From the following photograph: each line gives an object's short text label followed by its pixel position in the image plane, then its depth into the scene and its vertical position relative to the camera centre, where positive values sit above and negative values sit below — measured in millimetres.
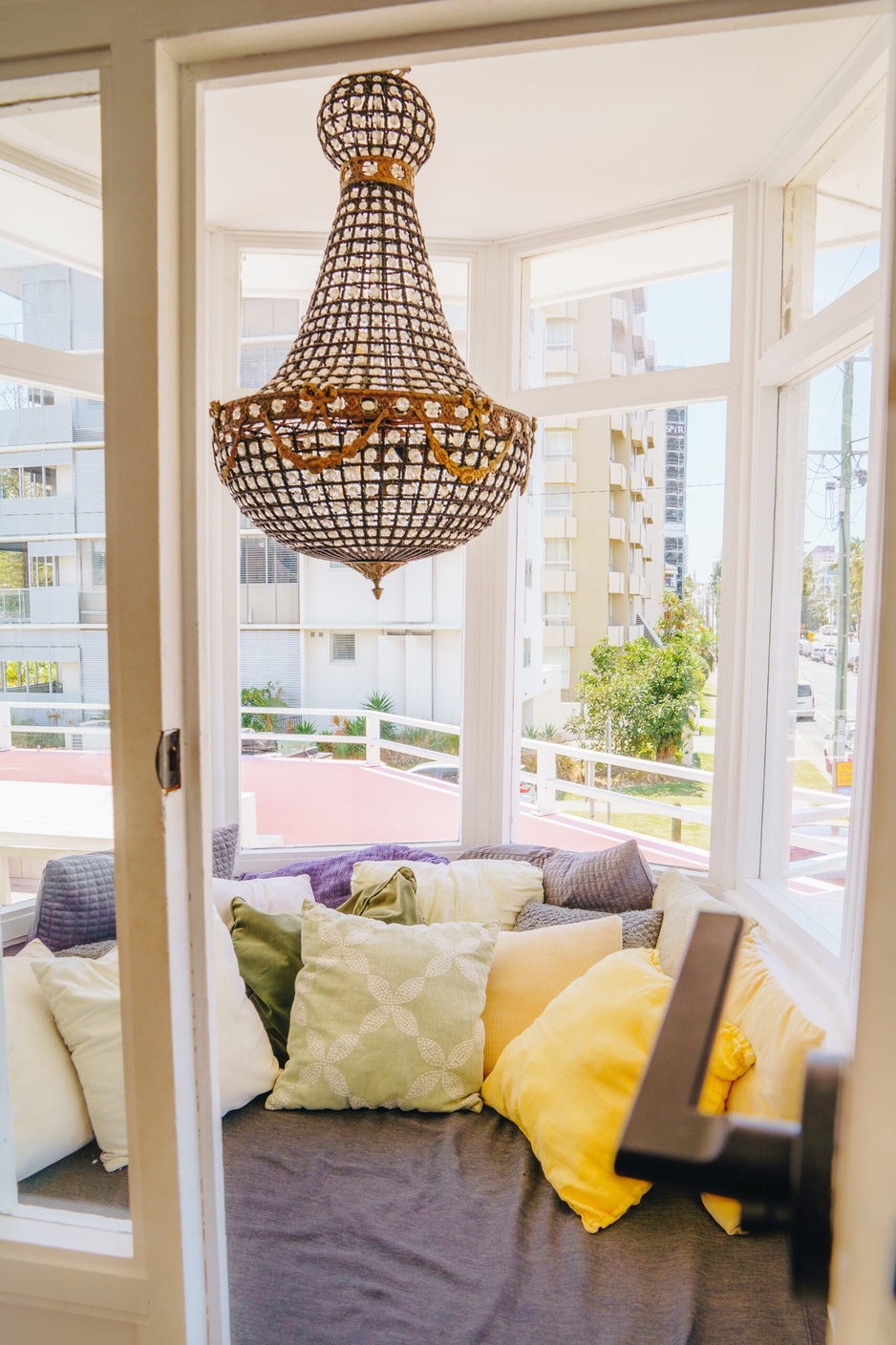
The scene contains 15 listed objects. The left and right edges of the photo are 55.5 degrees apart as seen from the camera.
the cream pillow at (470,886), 2164 -732
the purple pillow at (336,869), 2312 -738
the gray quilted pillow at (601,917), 2020 -774
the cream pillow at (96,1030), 997 -566
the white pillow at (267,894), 2096 -740
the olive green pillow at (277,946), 1934 -799
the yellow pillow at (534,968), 1883 -819
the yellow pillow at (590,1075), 1518 -901
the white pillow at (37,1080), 1062 -664
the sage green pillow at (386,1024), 1772 -889
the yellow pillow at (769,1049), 1418 -778
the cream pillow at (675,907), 1913 -713
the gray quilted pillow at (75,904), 1030 -393
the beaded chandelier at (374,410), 1204 +278
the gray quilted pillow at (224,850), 2307 -673
